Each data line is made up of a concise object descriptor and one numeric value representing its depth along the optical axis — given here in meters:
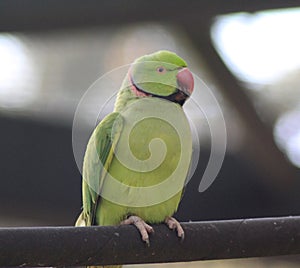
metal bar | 3.77
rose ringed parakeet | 3.99
